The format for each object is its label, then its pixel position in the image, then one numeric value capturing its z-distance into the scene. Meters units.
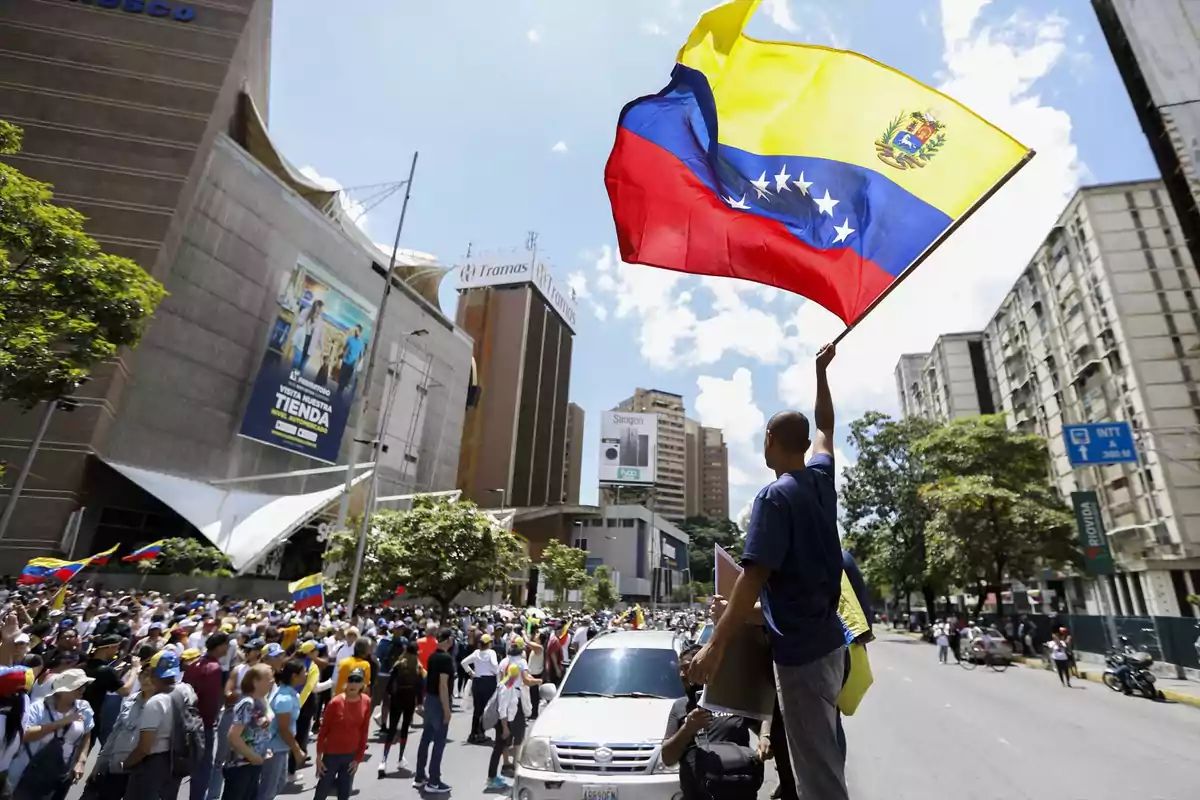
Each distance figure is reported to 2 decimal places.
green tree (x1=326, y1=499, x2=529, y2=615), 24.09
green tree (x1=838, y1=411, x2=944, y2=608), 41.94
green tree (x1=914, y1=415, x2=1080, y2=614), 30.69
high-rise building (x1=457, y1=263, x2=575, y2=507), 78.81
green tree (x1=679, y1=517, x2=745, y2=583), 112.44
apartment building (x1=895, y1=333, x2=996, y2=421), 57.90
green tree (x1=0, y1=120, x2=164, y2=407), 11.16
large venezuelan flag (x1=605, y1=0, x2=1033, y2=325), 3.76
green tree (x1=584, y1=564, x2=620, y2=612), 54.37
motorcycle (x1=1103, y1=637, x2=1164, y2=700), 15.98
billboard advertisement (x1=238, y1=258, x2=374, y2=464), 33.62
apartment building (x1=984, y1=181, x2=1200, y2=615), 30.77
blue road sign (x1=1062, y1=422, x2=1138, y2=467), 20.47
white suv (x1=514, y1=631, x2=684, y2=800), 5.04
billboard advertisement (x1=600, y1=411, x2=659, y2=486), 76.88
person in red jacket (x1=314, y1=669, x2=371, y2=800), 5.66
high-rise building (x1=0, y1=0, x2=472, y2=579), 25.66
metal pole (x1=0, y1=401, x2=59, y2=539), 18.55
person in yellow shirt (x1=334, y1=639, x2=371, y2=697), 7.18
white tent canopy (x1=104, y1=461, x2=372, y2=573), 26.30
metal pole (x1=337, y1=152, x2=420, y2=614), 19.71
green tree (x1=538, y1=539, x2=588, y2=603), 49.09
